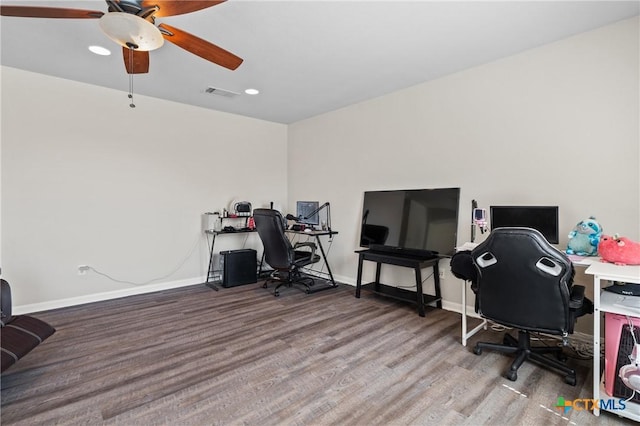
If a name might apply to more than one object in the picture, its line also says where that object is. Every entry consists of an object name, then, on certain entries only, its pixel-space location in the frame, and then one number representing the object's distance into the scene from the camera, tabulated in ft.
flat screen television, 11.40
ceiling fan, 6.01
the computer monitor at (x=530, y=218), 8.34
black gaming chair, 6.57
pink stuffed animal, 6.52
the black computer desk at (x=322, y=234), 14.51
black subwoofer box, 14.97
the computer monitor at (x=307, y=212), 17.08
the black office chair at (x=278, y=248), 12.96
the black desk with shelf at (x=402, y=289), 11.01
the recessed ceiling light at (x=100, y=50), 9.52
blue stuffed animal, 7.78
